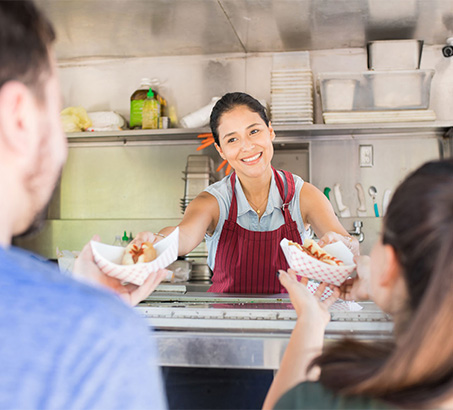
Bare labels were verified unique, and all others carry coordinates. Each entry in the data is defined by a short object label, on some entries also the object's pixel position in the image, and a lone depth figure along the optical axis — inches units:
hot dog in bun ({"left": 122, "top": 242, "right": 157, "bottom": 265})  56.2
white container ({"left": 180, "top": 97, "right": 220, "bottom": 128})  143.6
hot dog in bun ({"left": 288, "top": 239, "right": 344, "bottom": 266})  58.0
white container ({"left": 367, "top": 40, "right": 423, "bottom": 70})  135.5
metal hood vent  121.1
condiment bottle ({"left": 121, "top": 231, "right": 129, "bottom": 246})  148.6
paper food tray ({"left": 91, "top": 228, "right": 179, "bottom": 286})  51.8
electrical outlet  147.9
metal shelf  134.9
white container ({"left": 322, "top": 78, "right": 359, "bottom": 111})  134.6
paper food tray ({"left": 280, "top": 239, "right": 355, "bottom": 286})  55.7
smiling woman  90.0
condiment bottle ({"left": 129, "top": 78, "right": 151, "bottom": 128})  151.1
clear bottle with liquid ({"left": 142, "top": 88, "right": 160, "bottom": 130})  147.9
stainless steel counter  46.2
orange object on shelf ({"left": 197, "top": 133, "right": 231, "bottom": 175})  140.5
